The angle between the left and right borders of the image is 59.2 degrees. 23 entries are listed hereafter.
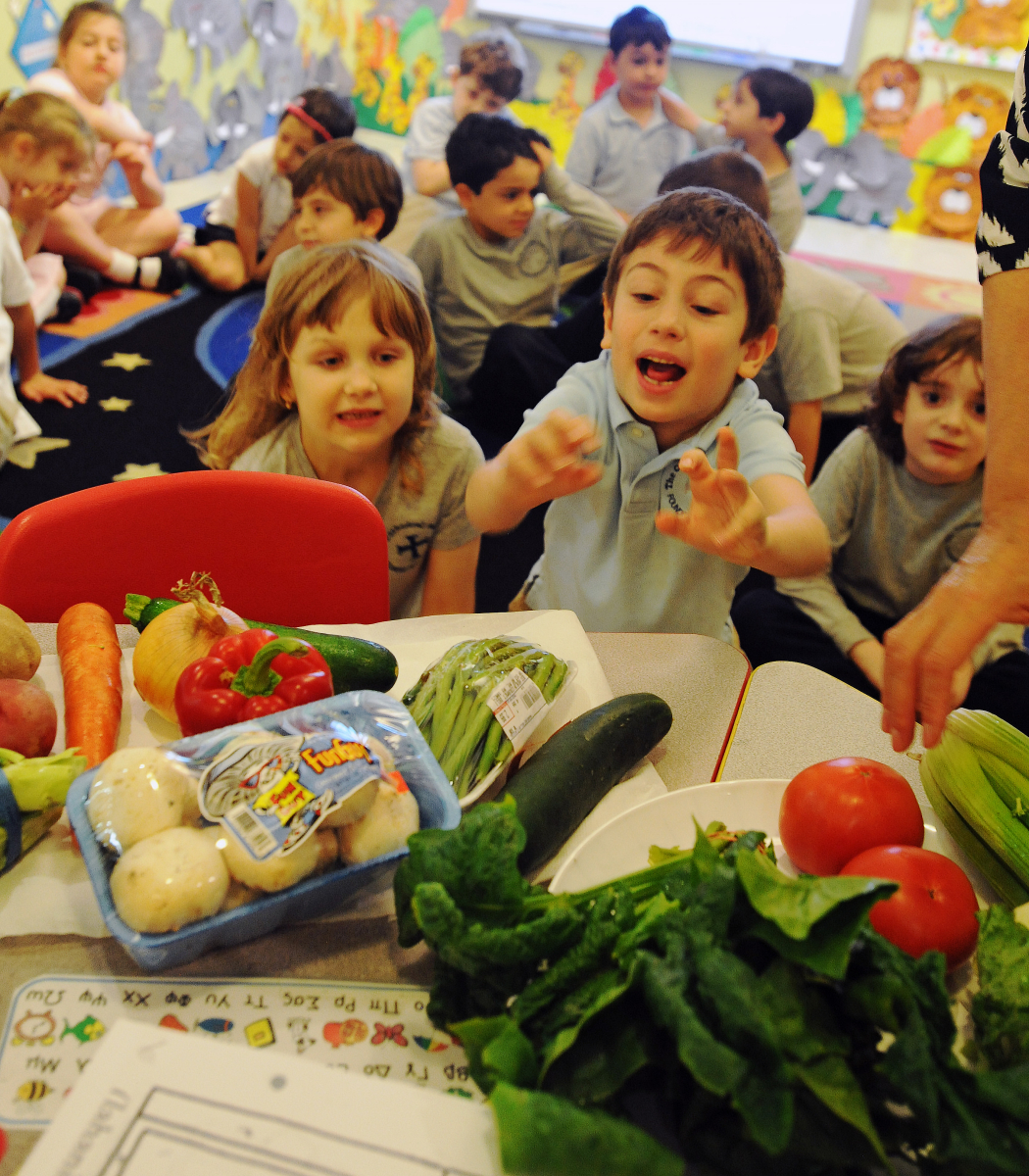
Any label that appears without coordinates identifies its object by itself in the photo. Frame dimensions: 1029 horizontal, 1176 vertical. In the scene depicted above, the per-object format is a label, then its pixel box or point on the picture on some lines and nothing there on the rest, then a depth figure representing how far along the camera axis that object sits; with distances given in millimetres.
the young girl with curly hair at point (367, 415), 1456
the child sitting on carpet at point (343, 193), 2604
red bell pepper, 818
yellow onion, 901
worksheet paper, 509
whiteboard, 5707
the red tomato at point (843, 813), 751
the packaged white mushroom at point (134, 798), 665
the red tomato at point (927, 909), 667
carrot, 856
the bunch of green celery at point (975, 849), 781
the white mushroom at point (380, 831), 693
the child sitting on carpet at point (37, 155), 3174
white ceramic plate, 764
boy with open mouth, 1107
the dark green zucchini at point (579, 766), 794
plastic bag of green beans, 855
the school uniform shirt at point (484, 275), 2857
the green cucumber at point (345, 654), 959
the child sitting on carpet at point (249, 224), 4262
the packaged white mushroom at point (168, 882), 629
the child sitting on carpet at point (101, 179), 3797
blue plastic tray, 645
